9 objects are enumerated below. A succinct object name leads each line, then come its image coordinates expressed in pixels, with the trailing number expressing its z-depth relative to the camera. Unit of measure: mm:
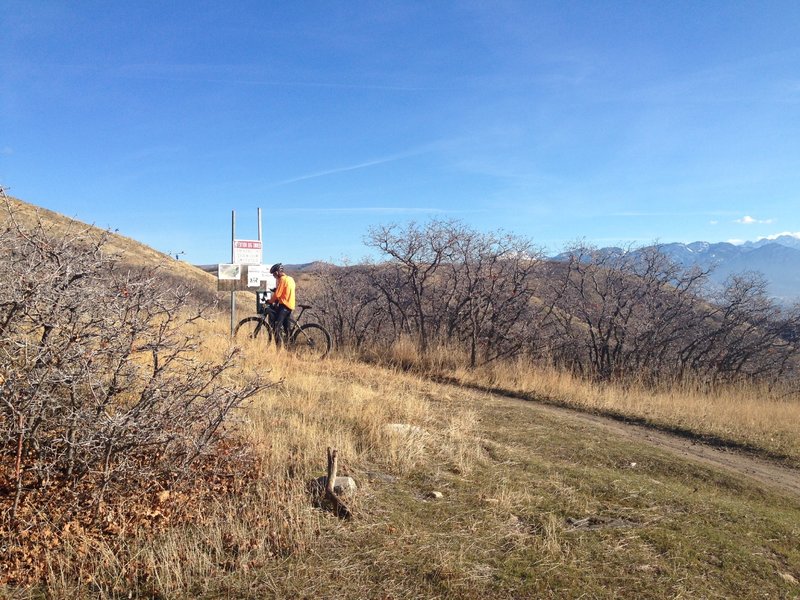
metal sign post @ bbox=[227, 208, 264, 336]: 11633
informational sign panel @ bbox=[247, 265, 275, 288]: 11773
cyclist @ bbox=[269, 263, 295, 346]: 10953
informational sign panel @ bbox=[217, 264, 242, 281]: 11578
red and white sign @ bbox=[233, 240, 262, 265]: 11719
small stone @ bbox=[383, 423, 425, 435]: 5373
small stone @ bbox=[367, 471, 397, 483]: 4475
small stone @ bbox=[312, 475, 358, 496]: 3916
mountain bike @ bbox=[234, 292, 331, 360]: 11031
